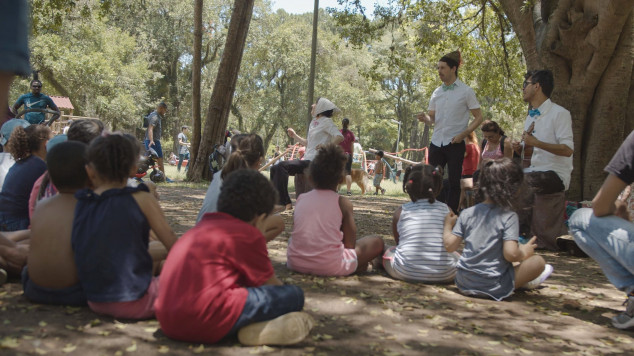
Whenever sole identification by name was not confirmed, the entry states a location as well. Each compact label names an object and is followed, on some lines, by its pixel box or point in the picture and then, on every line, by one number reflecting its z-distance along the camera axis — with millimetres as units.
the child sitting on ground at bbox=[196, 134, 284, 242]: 5084
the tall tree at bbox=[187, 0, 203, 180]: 16219
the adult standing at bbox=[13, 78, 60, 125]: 10195
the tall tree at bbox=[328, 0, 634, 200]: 8047
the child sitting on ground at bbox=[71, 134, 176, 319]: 3268
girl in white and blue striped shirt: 4750
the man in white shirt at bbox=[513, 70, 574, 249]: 6539
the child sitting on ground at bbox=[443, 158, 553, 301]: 4234
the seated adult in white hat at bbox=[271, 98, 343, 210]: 8398
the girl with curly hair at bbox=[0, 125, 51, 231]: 4742
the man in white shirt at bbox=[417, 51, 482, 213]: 7781
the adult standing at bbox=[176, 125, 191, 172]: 25000
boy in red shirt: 2959
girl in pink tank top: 4770
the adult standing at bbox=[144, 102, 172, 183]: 14273
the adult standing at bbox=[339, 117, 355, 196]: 12930
